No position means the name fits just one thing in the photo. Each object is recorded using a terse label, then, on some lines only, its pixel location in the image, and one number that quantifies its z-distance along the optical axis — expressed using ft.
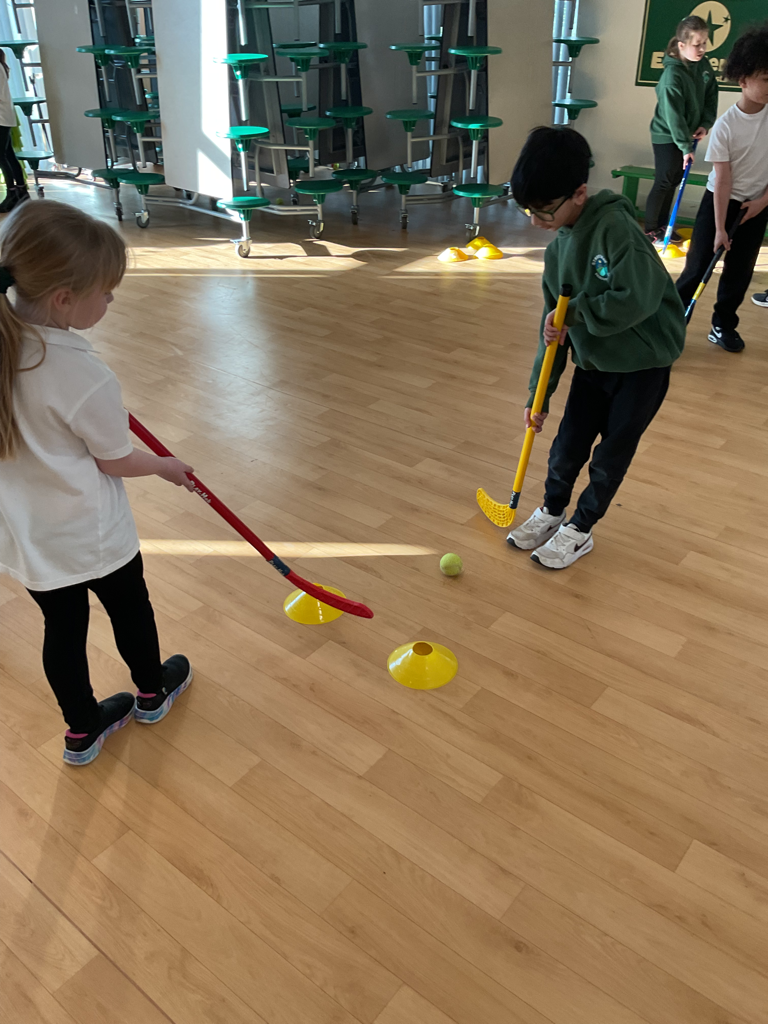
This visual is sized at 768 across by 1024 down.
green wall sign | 15.67
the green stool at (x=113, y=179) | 17.16
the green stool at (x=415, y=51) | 16.03
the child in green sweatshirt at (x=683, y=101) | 12.98
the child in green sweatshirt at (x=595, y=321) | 5.54
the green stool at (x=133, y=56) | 16.39
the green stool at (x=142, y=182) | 16.92
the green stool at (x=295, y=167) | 18.20
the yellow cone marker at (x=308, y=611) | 6.79
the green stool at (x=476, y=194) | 16.19
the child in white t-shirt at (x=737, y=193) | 9.03
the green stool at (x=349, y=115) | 16.16
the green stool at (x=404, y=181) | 16.98
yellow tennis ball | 7.18
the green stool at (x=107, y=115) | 17.04
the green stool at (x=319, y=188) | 16.24
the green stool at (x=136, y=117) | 16.84
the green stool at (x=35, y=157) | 18.13
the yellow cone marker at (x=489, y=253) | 15.58
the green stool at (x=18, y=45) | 19.07
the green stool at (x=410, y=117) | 16.42
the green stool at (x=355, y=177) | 16.78
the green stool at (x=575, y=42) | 17.10
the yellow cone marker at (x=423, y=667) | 6.14
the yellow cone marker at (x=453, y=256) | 15.42
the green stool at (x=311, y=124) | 15.31
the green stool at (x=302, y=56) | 14.90
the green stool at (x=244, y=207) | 15.19
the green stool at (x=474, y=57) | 15.42
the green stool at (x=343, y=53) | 15.97
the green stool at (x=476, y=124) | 15.70
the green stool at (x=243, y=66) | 13.93
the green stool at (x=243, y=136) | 14.29
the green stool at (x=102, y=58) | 16.72
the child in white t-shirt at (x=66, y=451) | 3.97
